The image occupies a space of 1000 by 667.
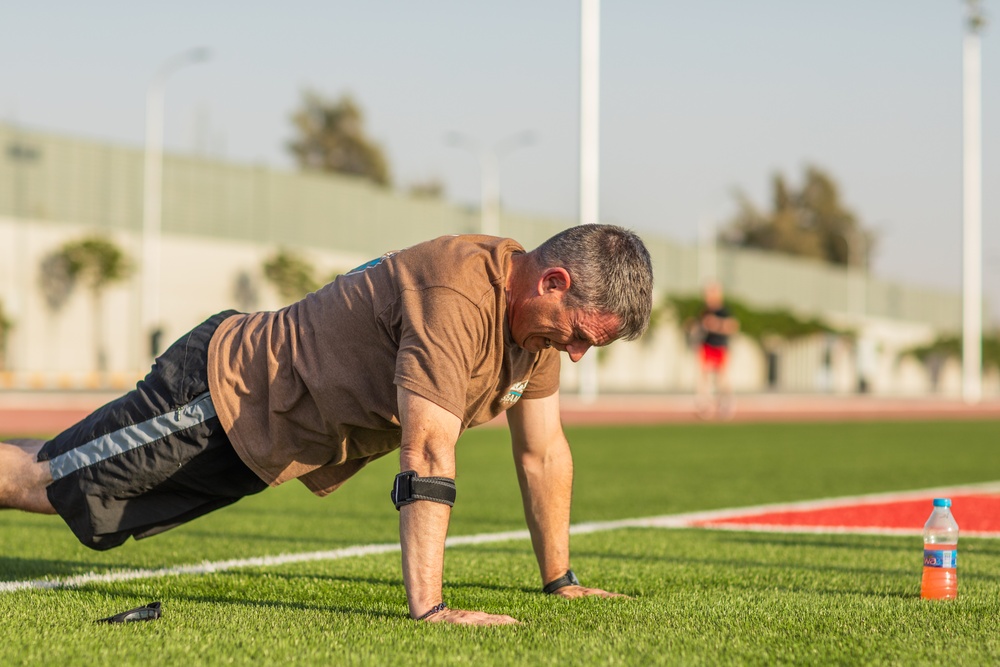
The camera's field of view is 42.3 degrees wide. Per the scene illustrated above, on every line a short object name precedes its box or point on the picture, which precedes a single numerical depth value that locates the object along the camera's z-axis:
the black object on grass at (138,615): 3.89
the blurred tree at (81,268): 35.88
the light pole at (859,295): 62.50
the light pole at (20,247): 34.94
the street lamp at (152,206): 35.75
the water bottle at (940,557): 4.46
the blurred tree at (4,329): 34.18
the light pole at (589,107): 26.89
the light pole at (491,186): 47.31
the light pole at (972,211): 40.84
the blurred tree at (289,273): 42.59
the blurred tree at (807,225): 102.81
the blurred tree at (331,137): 78.38
